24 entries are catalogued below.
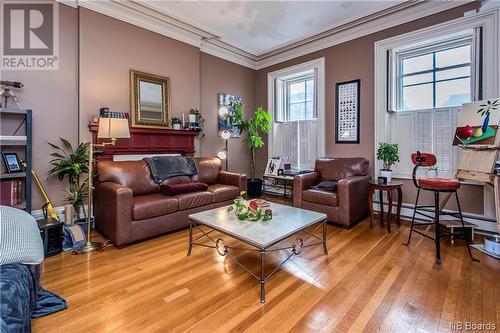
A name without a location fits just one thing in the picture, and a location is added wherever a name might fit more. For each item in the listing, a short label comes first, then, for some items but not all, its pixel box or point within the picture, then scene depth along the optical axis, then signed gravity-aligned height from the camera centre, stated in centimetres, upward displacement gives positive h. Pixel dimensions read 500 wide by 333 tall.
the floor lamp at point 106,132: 248 +35
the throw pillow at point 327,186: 337 -30
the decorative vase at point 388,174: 330 -14
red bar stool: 223 -18
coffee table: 178 -52
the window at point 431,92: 310 +101
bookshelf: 238 +17
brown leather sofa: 246 -43
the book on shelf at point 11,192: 240 -27
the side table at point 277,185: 489 -43
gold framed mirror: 355 +100
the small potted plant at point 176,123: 394 +69
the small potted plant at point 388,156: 324 +12
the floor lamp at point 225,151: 459 +28
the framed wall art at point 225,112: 477 +105
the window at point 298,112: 442 +107
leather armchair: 302 -36
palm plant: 277 -2
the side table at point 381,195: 296 -39
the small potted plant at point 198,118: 418 +83
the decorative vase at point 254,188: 483 -46
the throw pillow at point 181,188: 299 -29
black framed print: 396 +91
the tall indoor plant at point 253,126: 467 +78
